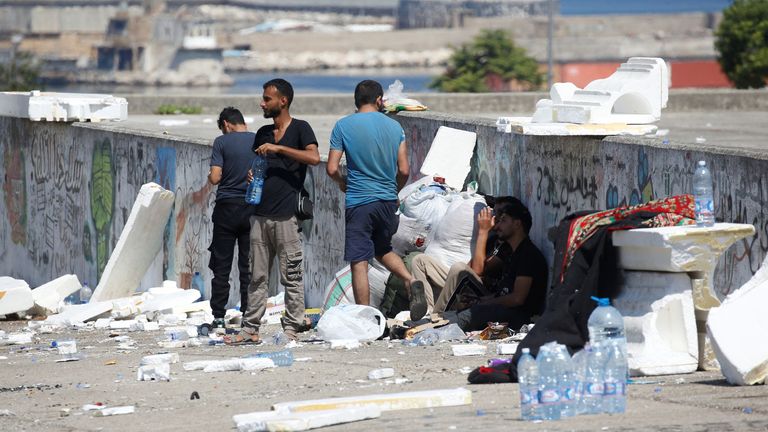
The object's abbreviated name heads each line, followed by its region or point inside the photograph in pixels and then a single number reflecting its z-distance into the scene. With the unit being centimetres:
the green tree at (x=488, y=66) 9469
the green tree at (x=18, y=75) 9727
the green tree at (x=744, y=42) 6656
